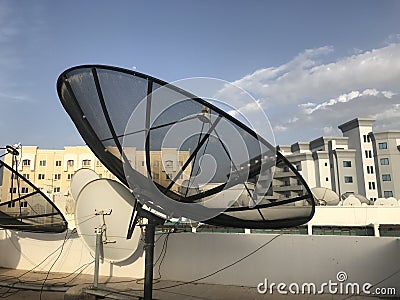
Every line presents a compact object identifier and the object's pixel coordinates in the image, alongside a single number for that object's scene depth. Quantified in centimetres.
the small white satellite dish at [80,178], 888
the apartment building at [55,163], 4112
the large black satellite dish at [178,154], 426
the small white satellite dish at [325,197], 1689
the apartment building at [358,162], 4228
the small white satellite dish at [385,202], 1828
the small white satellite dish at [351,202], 1686
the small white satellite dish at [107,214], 620
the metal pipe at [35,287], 639
